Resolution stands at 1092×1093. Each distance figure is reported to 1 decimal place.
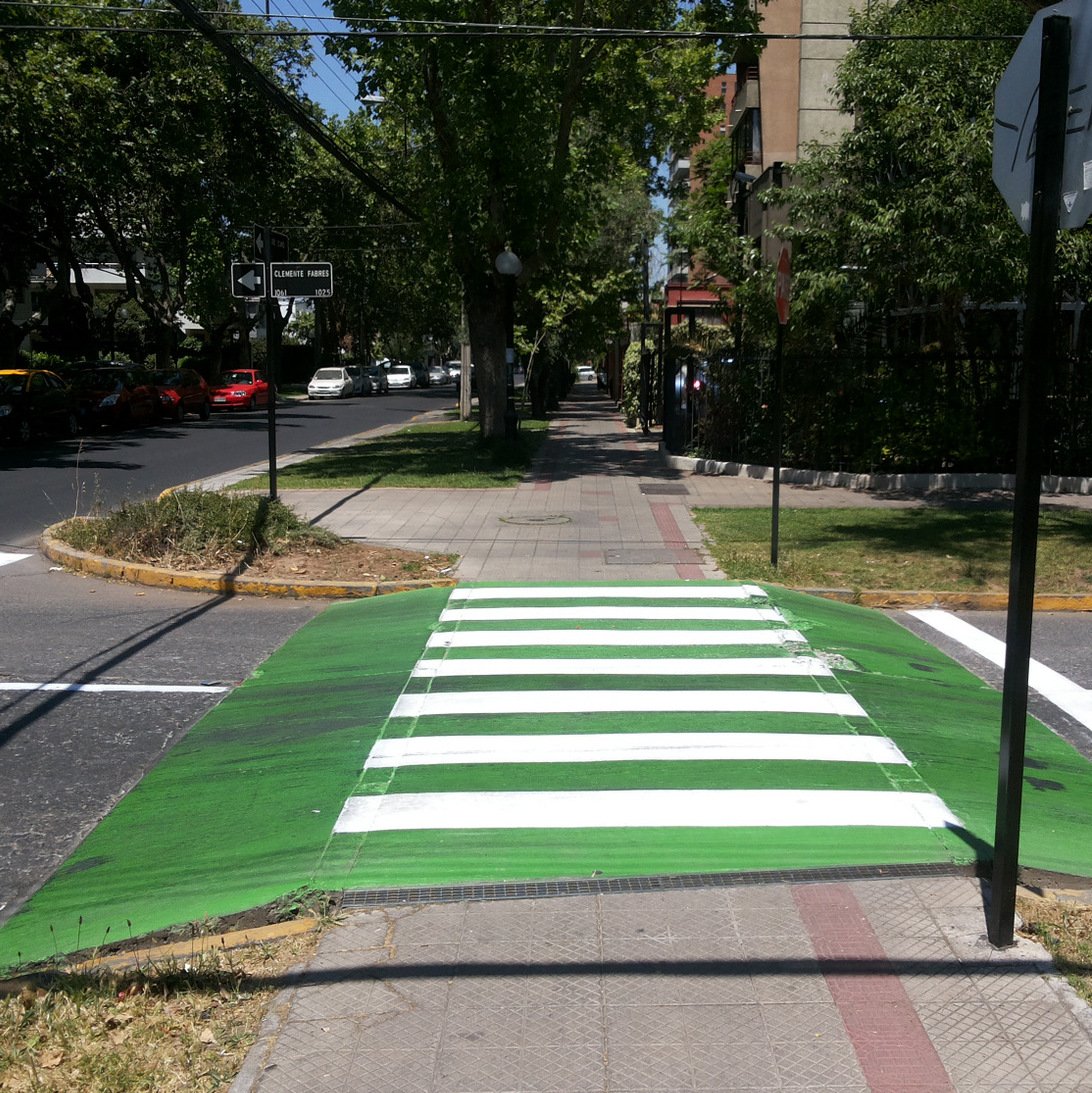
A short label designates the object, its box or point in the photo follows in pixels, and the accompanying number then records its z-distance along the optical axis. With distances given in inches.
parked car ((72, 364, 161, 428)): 1288.1
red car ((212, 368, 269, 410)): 1797.5
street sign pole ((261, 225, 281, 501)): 522.0
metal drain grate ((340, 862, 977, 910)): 179.0
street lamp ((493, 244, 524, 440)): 856.9
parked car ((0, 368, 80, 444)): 1066.1
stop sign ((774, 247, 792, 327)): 449.4
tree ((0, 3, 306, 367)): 1100.5
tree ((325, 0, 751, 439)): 805.2
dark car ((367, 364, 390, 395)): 2751.0
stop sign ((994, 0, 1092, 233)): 152.0
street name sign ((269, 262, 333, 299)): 529.7
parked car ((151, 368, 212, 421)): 1488.7
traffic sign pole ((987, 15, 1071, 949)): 153.0
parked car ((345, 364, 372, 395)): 2598.4
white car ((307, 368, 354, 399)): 2411.4
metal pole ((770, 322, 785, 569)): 454.6
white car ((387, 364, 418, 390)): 3086.9
